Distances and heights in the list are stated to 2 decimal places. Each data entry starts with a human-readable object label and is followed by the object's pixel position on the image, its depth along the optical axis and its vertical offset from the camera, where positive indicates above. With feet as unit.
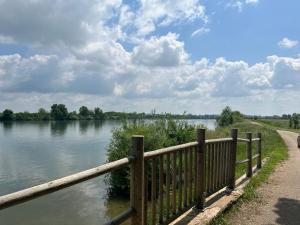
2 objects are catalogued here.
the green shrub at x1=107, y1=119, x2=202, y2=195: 28.93 -3.55
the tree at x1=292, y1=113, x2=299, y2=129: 134.32 -2.22
